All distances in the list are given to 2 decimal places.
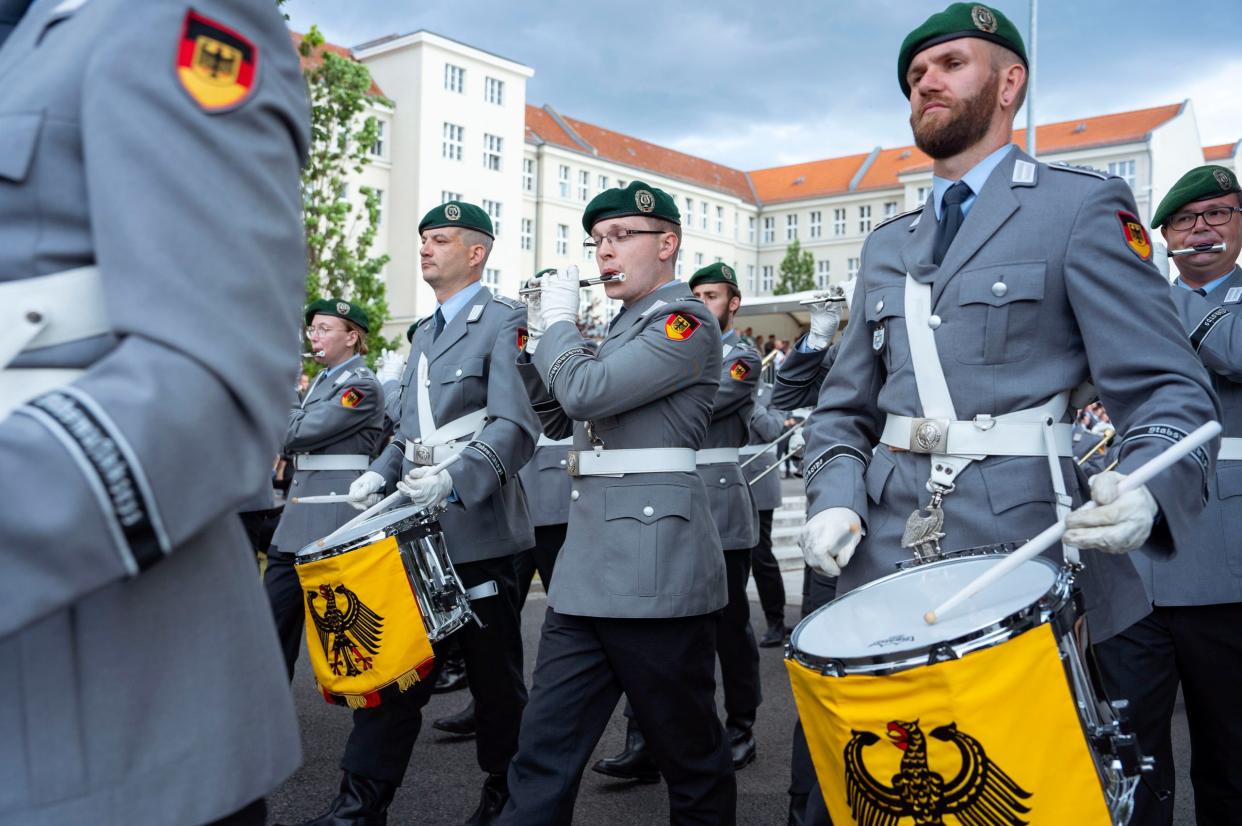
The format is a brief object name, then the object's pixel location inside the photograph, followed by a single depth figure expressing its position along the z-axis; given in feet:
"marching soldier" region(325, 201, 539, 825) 13.30
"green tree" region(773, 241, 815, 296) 186.80
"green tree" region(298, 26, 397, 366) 55.11
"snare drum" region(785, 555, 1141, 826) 5.91
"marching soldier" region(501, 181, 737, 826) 11.19
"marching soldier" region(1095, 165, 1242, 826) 11.19
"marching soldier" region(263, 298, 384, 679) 18.43
